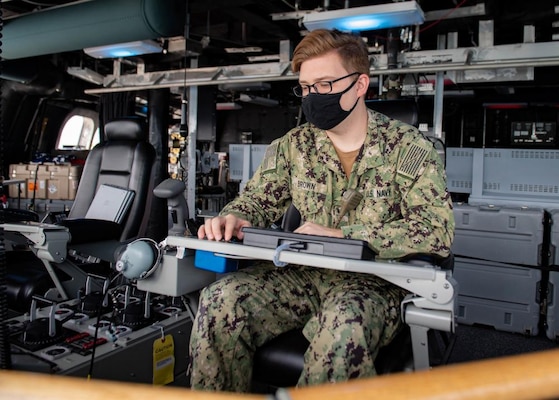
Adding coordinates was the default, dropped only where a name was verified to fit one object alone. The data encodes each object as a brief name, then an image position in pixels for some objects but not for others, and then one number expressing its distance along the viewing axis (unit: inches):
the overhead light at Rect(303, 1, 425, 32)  139.1
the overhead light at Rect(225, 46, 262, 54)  284.3
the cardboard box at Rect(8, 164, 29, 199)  269.7
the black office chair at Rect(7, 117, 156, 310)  95.1
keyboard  46.9
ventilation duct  165.3
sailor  51.4
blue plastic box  56.8
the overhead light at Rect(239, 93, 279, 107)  358.6
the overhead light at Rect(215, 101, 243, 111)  405.7
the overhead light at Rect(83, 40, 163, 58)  197.2
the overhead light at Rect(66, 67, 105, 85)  264.5
